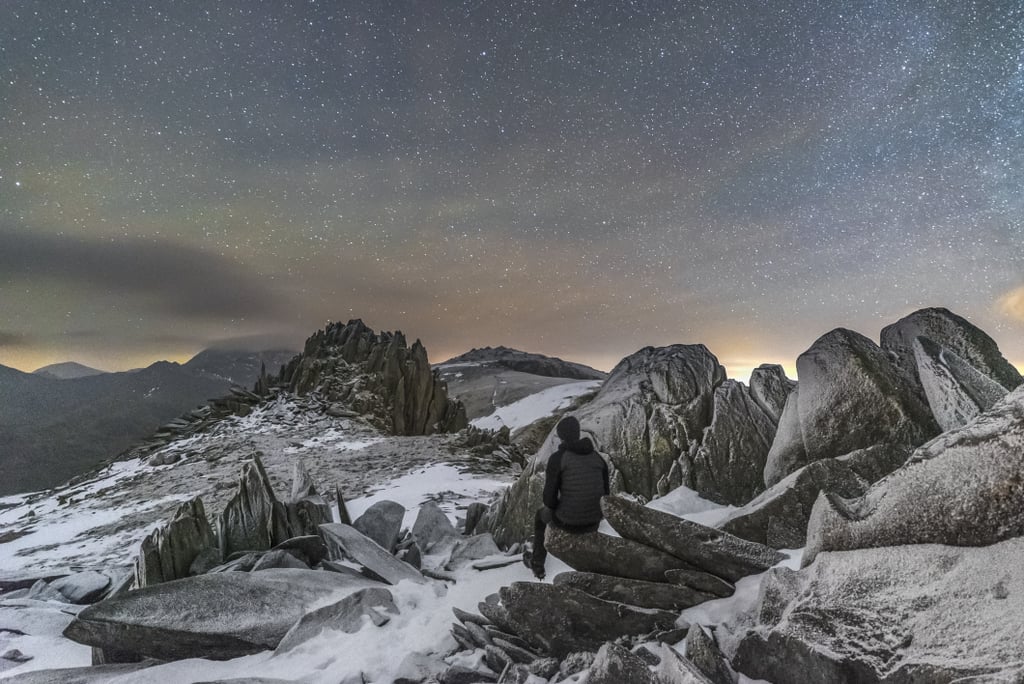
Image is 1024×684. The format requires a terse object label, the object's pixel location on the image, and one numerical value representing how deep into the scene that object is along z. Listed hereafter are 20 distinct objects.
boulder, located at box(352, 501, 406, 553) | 11.10
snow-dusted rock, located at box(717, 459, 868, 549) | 6.78
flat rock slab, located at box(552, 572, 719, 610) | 5.70
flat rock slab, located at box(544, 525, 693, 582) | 6.21
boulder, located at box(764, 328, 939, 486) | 7.92
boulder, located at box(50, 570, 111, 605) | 9.45
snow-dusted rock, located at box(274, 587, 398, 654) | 6.68
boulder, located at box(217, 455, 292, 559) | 10.14
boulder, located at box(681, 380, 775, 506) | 10.13
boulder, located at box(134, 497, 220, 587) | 8.84
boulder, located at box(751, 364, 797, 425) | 11.08
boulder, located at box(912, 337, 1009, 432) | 7.05
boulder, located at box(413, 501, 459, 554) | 11.11
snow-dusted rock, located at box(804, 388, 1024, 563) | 3.79
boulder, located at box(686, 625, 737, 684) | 4.31
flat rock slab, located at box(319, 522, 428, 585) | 8.84
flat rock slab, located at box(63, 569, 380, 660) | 6.65
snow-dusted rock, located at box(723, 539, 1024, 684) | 3.30
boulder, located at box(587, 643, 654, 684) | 4.16
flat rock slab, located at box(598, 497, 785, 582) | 5.89
